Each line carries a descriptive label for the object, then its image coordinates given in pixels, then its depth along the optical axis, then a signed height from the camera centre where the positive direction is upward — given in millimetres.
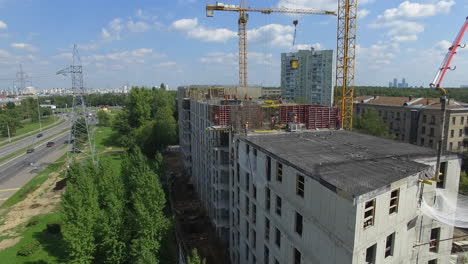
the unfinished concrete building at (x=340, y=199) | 12461 -5632
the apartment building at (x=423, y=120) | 55469 -5098
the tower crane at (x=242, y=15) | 72812 +23114
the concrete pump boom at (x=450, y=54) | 20172 +3515
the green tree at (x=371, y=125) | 57281 -5983
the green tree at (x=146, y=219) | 24547 -11765
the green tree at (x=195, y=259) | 15621 -9507
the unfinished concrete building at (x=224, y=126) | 29141 -3177
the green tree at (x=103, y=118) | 124169 -9813
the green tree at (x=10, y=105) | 142512 -4313
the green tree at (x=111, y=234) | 25109 -13070
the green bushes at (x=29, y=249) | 30062 -17243
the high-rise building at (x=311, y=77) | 121188 +10268
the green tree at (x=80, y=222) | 24000 -11719
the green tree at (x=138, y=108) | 80062 -3109
